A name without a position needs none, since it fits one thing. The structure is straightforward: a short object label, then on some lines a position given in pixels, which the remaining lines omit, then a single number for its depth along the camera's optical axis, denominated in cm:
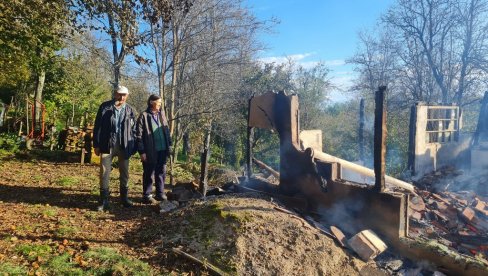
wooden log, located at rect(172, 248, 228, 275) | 347
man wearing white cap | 518
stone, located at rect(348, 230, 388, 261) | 385
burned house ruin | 404
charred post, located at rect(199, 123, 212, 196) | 585
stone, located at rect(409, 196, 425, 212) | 567
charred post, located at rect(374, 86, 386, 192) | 410
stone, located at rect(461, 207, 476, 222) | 580
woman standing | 559
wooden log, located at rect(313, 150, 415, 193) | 549
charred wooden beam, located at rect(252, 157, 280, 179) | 678
